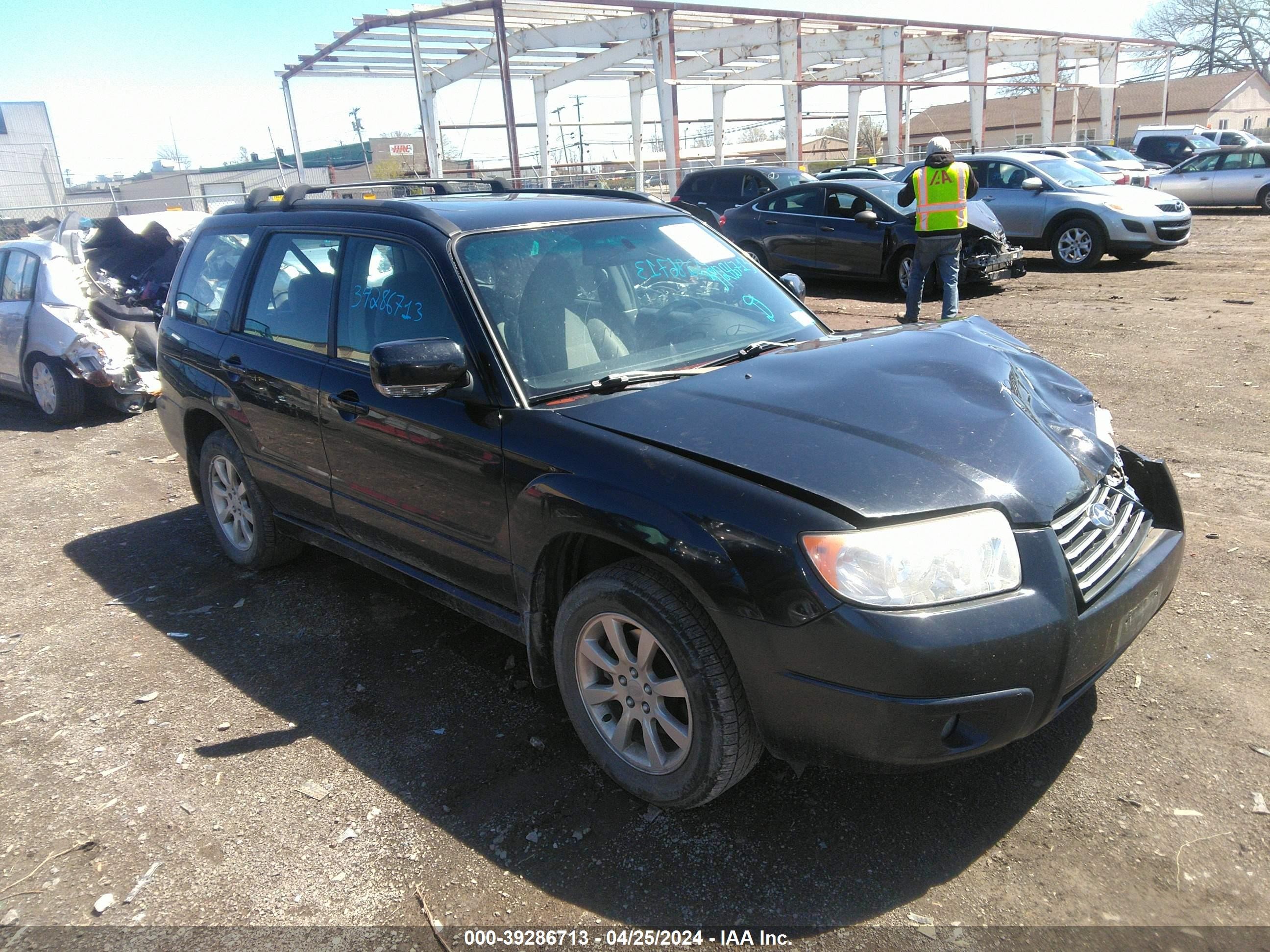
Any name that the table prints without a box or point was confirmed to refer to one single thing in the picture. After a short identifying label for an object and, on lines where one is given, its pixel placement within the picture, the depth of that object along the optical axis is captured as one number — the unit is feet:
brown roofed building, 184.24
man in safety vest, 29.99
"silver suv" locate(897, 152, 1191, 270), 43.50
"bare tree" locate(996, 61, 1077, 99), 111.04
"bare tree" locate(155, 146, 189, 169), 176.04
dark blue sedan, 38.50
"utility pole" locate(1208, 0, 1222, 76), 204.03
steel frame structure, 71.10
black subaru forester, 7.66
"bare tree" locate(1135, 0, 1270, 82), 217.15
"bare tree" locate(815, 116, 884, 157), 153.48
